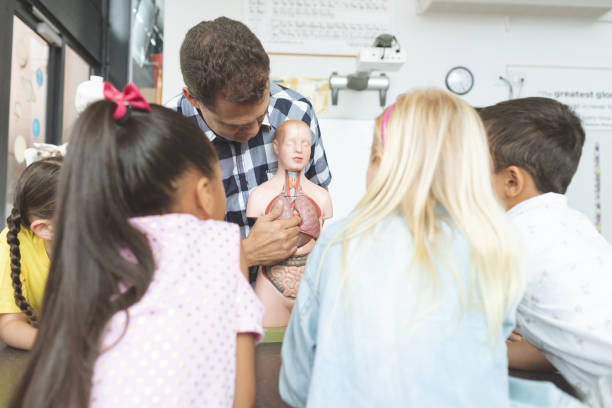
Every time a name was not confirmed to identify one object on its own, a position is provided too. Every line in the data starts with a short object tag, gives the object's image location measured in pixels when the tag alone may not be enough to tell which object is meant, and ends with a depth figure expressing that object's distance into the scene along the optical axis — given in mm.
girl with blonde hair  779
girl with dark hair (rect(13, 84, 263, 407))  723
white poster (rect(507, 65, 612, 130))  3529
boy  992
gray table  940
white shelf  3275
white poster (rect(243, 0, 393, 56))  3332
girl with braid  1223
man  1398
